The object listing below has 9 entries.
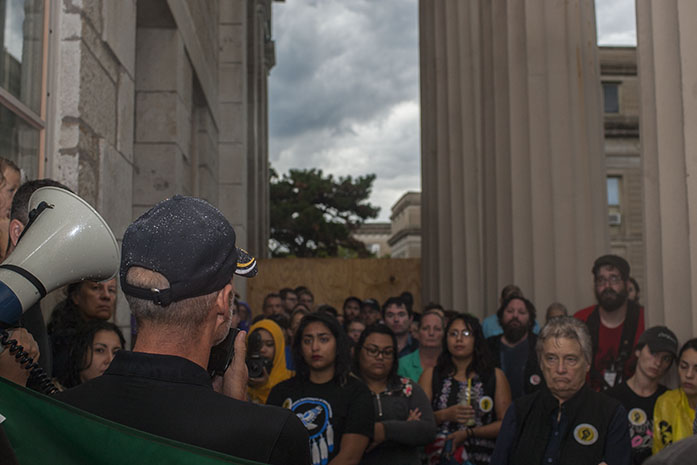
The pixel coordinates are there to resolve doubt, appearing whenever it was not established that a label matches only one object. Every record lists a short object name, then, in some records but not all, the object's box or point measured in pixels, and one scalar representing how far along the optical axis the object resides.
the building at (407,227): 50.79
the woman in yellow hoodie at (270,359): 5.28
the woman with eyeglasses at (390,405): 4.55
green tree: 42.59
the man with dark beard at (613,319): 5.92
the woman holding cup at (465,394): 5.11
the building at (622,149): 36.78
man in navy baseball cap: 1.51
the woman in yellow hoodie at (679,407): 4.45
